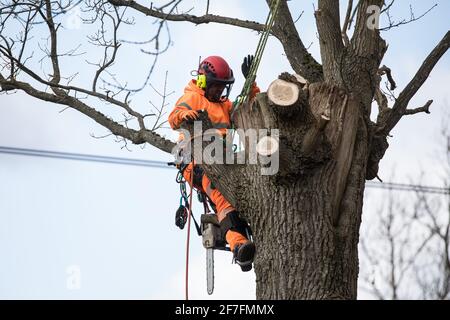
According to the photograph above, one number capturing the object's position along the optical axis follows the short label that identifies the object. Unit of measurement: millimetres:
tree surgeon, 11817
